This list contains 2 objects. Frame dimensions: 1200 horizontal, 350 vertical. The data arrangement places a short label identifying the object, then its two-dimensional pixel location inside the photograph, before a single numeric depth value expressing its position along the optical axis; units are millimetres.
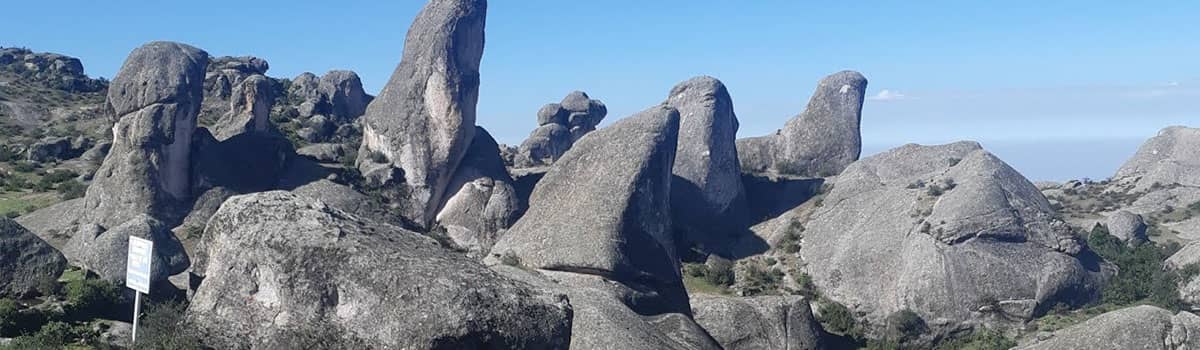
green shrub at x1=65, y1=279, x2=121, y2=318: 22906
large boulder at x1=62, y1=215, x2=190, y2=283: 26812
